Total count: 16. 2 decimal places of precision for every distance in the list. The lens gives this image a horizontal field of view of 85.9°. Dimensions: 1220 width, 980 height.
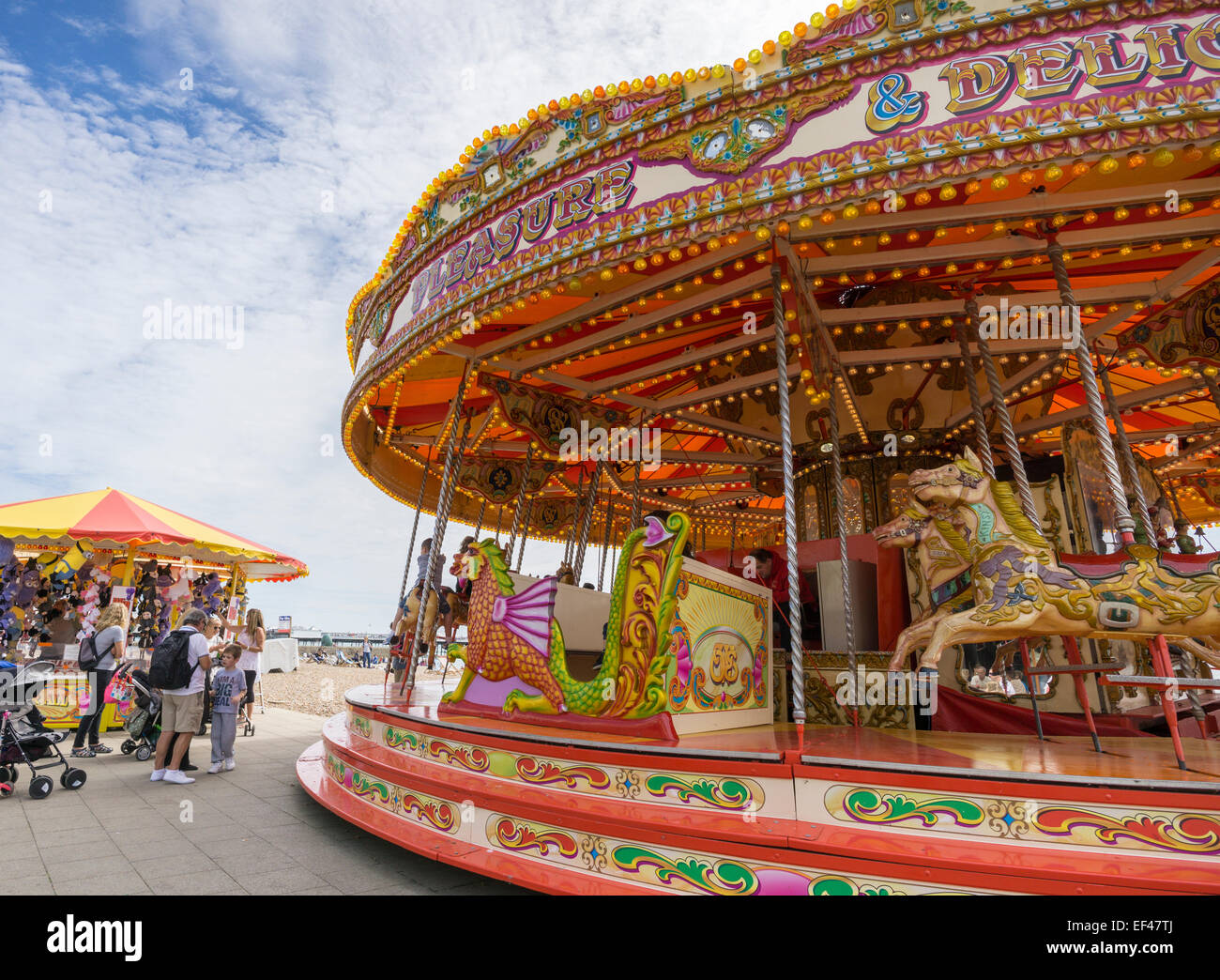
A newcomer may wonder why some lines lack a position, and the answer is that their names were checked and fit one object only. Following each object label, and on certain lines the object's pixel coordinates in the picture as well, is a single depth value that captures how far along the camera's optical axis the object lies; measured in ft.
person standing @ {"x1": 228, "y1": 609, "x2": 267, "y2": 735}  28.81
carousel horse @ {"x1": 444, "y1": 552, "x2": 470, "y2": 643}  27.12
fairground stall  31.60
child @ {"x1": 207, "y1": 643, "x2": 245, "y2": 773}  22.34
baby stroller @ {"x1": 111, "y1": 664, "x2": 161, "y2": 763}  25.22
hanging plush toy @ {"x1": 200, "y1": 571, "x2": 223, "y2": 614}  42.01
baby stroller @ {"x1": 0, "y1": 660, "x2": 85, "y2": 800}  18.25
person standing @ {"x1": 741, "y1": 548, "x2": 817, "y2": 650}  20.94
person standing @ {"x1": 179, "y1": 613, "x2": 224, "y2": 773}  21.91
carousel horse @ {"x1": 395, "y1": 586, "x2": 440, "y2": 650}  23.00
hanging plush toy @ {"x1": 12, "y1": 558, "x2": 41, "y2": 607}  32.55
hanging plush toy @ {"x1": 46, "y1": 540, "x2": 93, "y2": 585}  33.17
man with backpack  20.01
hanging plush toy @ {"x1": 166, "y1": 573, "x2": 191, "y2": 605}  39.60
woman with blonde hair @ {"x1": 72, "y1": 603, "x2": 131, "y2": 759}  25.54
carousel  9.11
